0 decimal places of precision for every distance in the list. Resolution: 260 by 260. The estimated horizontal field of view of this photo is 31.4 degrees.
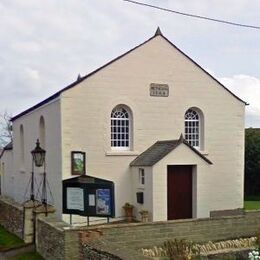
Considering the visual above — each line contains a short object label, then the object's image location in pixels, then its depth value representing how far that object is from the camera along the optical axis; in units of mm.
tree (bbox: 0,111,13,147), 61719
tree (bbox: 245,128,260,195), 33938
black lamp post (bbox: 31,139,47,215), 18531
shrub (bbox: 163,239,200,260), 12173
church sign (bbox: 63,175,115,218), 15344
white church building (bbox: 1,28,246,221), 18562
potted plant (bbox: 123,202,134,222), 19266
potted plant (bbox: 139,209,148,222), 18203
